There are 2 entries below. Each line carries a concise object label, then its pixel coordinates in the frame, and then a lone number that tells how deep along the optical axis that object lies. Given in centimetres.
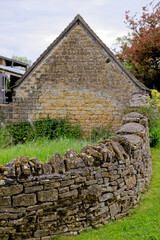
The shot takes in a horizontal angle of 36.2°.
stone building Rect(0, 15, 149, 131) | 998
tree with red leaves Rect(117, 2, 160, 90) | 1723
